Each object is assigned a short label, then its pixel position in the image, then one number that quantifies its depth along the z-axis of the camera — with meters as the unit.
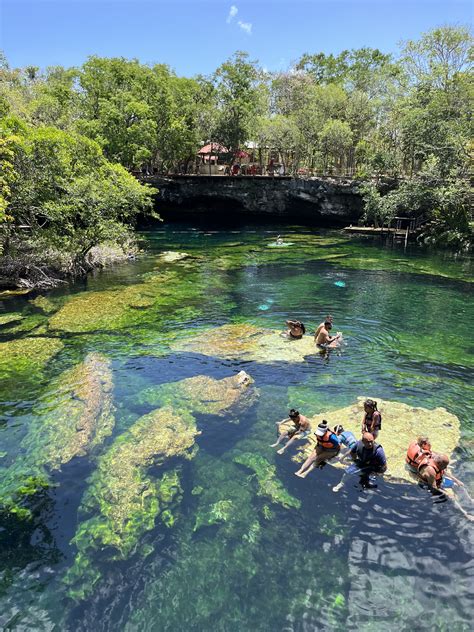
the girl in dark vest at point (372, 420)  12.76
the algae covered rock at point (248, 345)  19.59
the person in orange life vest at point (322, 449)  12.17
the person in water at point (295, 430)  13.14
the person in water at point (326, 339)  20.00
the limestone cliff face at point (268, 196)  60.84
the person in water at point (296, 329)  21.00
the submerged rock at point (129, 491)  9.77
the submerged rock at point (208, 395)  15.32
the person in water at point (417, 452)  11.55
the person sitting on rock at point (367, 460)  11.72
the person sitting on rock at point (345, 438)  12.66
